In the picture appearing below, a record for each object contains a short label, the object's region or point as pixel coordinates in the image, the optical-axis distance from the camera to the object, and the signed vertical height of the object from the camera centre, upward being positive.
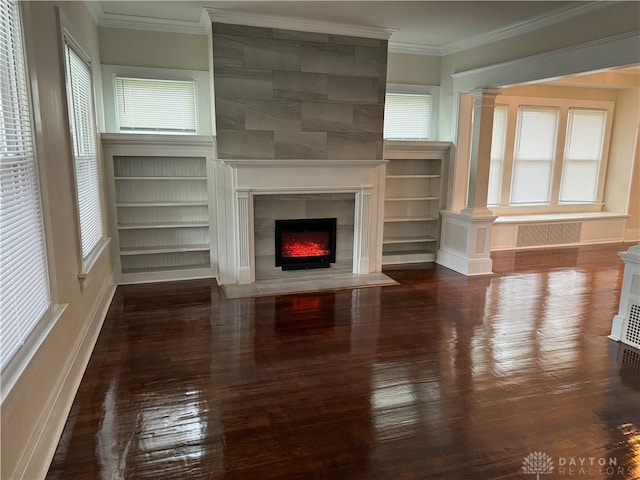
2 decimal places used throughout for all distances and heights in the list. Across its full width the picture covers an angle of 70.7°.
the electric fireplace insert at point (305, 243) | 5.65 -1.14
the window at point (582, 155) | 8.20 +0.03
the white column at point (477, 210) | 5.82 -0.73
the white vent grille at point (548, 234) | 7.65 -1.32
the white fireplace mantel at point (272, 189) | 5.23 -0.44
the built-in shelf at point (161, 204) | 5.32 -0.64
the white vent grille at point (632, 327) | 3.82 -1.43
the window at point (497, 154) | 7.68 +0.02
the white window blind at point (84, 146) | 3.56 +0.02
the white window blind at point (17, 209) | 1.96 -0.29
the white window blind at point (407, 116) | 6.42 +0.53
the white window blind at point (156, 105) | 5.33 +0.54
